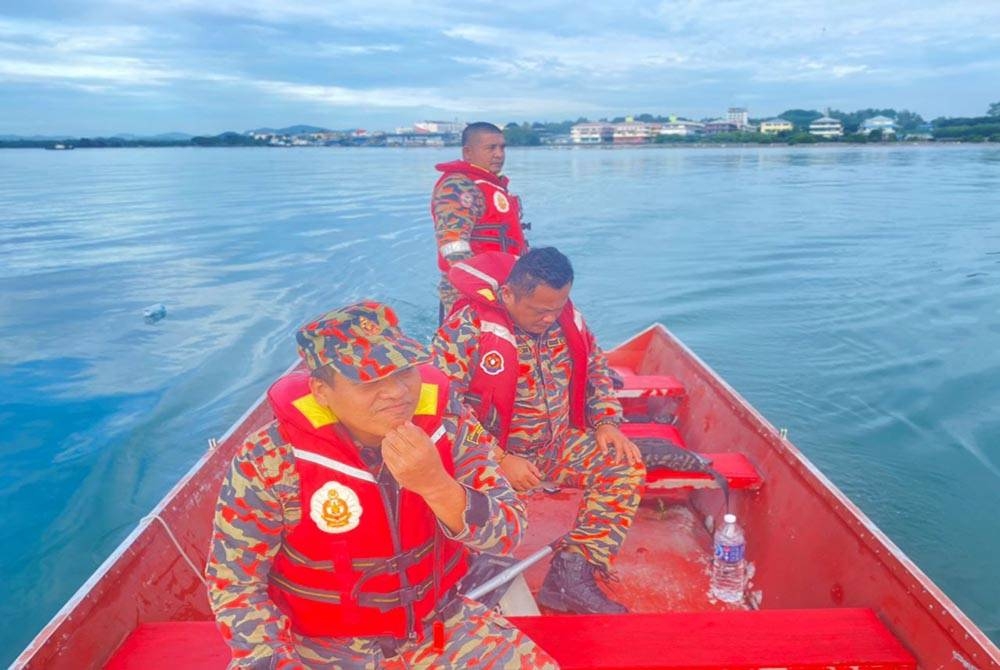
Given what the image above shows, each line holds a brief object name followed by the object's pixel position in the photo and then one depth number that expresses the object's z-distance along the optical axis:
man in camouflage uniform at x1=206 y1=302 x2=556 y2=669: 1.64
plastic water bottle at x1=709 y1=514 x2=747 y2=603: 3.23
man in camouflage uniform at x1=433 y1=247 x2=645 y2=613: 2.90
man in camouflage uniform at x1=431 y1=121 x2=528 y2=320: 4.64
